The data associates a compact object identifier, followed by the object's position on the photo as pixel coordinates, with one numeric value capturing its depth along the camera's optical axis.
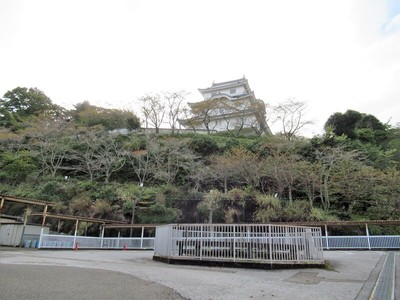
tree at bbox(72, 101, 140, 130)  35.00
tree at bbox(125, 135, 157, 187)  26.38
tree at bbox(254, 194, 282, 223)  20.22
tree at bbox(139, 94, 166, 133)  32.31
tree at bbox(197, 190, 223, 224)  21.75
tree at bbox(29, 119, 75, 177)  27.58
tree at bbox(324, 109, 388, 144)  30.70
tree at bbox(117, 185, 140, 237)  21.98
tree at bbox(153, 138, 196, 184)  26.30
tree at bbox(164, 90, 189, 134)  32.38
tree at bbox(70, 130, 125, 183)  26.91
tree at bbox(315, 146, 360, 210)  21.81
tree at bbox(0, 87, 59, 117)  38.06
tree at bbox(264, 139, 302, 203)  22.02
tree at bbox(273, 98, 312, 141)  29.70
